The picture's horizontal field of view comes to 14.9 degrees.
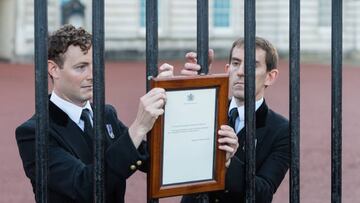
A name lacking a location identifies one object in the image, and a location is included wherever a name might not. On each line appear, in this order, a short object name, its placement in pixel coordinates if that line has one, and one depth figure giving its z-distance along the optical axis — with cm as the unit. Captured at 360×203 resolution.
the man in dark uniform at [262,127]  373
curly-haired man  318
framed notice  302
